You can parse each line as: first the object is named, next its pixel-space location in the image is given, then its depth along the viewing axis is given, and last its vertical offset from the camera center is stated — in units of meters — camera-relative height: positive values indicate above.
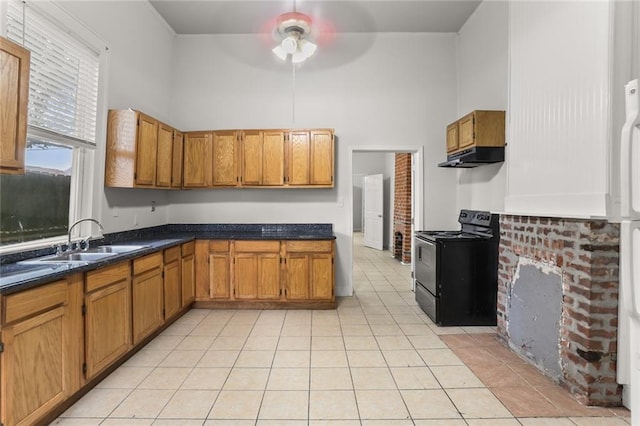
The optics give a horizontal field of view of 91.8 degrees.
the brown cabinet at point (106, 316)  2.16 -0.77
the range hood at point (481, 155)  3.42 +0.75
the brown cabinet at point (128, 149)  3.18 +0.68
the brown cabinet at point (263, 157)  4.17 +0.81
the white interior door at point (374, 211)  8.29 +0.24
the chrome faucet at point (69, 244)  2.52 -0.26
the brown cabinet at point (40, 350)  1.60 -0.79
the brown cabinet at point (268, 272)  3.90 -0.69
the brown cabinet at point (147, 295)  2.71 -0.75
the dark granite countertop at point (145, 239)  1.80 -0.28
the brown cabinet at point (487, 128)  3.39 +1.03
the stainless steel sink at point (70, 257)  2.35 -0.36
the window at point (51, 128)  2.33 +0.72
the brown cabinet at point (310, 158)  4.18 +0.82
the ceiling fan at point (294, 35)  3.07 +1.92
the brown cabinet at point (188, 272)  3.65 -0.68
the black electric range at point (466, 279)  3.39 -0.63
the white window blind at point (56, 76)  2.35 +1.18
